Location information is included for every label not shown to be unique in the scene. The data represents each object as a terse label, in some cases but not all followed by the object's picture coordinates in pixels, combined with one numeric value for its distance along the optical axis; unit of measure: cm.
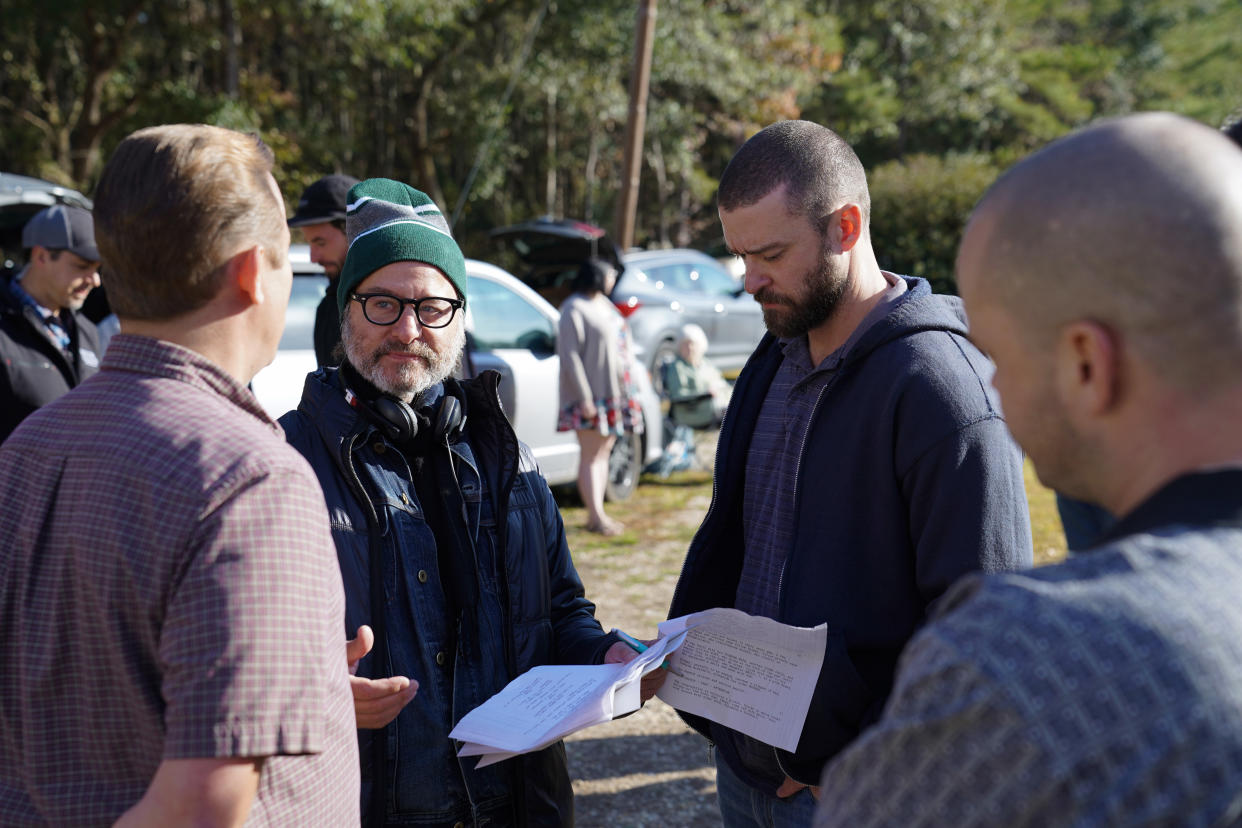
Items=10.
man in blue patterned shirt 82
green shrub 1672
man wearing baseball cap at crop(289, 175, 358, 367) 430
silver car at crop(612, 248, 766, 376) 1141
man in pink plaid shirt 118
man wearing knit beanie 203
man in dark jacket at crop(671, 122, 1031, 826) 191
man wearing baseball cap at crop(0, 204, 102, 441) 415
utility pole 1266
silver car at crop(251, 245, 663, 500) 690
